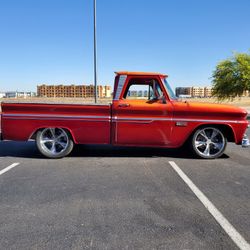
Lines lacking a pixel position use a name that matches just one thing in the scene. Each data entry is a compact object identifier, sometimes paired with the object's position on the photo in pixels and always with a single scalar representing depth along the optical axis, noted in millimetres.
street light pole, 13375
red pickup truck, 5688
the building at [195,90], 169625
